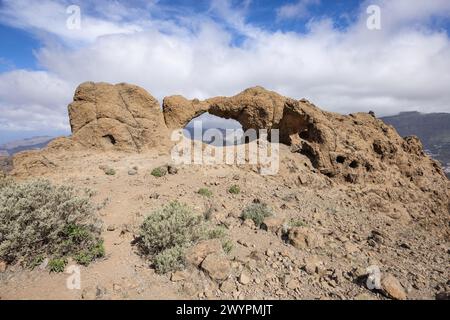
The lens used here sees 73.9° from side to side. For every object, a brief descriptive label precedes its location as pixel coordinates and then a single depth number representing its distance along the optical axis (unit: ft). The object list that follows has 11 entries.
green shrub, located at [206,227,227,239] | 27.91
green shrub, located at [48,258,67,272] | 21.93
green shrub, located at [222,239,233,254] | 25.97
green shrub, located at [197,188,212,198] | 41.22
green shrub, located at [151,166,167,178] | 47.88
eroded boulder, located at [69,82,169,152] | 56.54
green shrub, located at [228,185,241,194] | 42.98
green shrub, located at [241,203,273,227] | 33.55
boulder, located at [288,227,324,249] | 28.22
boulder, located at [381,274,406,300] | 21.01
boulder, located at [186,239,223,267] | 22.99
